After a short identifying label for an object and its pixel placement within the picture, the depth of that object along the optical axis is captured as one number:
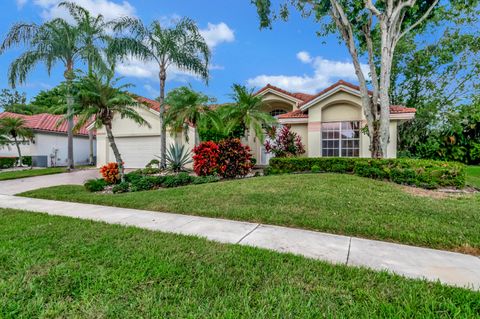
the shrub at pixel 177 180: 9.55
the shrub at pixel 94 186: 9.16
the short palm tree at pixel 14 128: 17.19
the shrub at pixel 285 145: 13.77
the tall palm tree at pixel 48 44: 14.83
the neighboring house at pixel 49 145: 20.09
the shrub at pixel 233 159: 10.90
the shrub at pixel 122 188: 8.77
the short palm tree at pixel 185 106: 12.10
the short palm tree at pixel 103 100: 8.66
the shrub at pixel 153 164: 14.83
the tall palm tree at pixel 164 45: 13.40
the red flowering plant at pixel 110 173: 10.30
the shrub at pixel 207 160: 10.79
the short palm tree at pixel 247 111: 11.48
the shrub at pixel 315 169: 11.33
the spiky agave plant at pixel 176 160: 12.82
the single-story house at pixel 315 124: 13.10
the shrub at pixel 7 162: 18.97
